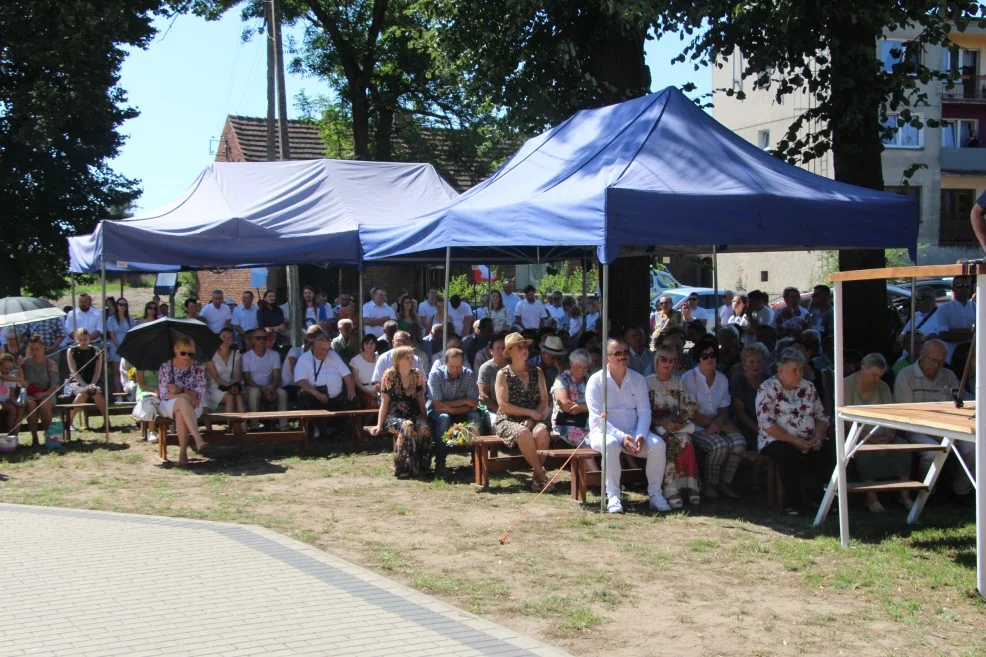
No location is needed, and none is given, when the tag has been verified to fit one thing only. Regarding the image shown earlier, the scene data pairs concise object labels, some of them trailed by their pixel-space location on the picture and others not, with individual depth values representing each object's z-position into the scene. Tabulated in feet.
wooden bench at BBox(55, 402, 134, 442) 41.73
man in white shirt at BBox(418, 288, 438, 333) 62.28
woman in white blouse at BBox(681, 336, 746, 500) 29.96
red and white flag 91.01
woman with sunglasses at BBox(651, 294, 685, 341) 52.93
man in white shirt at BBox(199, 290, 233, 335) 62.08
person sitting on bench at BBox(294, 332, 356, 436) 41.19
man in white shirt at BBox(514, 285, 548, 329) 67.82
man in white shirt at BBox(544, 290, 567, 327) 71.87
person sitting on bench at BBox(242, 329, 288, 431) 42.42
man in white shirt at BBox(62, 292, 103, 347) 54.85
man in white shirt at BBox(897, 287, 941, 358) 41.91
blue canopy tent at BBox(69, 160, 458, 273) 40.29
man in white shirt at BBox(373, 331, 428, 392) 37.88
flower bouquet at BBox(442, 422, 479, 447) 31.94
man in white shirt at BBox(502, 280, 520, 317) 71.31
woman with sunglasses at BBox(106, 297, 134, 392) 52.01
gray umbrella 42.93
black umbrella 37.63
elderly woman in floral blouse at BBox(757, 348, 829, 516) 28.25
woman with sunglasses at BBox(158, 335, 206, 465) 36.45
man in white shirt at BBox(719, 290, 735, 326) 64.59
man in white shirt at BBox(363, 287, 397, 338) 54.39
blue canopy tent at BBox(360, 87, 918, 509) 27.40
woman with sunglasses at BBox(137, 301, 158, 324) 55.88
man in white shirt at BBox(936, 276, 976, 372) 41.34
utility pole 74.28
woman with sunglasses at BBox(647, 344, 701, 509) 29.12
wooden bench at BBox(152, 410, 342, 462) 37.78
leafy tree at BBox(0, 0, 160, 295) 84.53
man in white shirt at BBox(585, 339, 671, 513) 28.48
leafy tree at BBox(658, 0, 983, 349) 38.40
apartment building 136.26
